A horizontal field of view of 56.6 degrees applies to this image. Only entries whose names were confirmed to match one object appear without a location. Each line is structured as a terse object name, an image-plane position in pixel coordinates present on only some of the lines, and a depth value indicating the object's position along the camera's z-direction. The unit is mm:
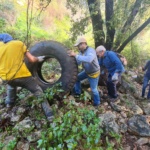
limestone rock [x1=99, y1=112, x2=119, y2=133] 2570
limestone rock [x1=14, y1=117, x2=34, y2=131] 2445
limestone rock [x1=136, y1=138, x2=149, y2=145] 2554
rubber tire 2901
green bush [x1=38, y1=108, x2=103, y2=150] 1980
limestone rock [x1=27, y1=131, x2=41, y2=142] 2294
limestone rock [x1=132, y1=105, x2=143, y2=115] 3243
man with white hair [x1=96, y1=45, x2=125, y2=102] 3059
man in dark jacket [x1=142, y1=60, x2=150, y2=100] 4086
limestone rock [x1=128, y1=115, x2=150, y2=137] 2670
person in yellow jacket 2438
